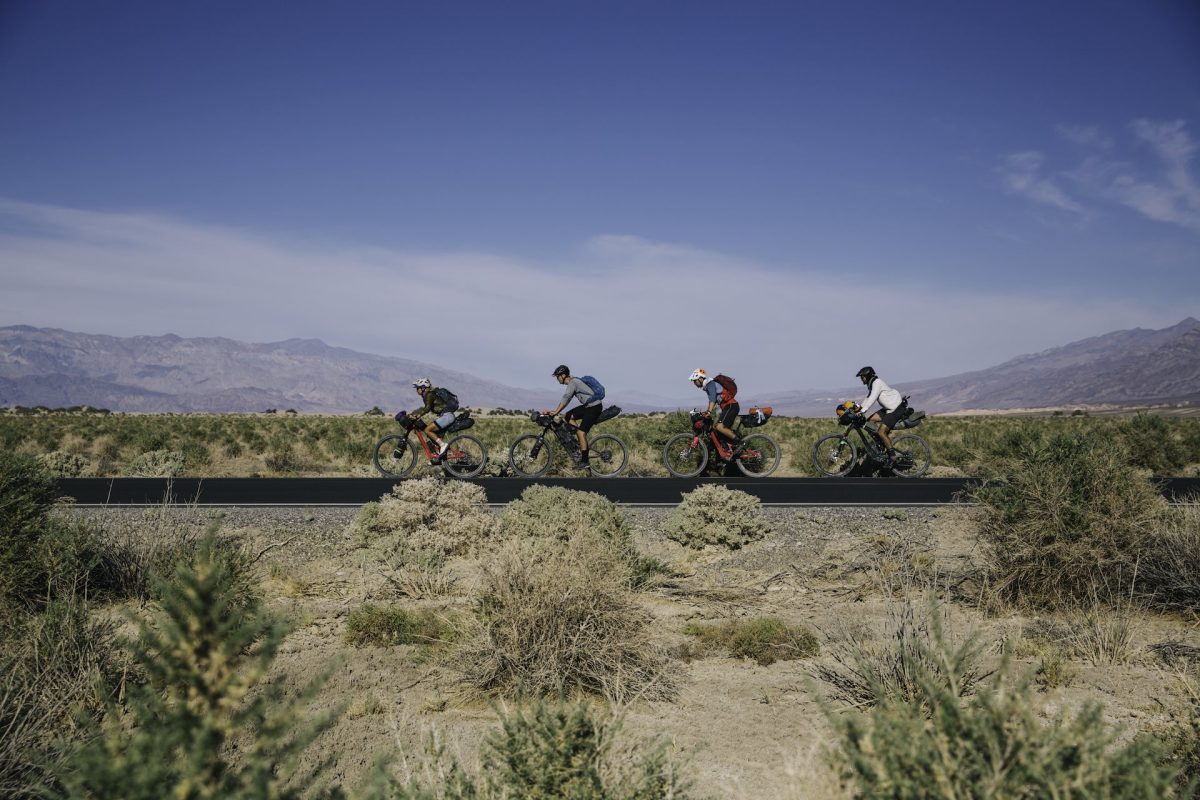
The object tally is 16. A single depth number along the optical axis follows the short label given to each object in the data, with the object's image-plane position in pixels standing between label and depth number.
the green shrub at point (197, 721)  2.12
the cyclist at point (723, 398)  16.86
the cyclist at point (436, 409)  16.06
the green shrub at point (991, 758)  2.43
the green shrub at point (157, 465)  19.69
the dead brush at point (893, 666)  5.08
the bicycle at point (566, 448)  17.05
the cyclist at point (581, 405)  16.33
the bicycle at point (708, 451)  17.77
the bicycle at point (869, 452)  18.00
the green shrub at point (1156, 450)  22.90
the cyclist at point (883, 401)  16.95
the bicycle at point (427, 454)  16.81
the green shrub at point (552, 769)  3.26
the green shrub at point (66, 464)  19.22
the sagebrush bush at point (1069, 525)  7.74
